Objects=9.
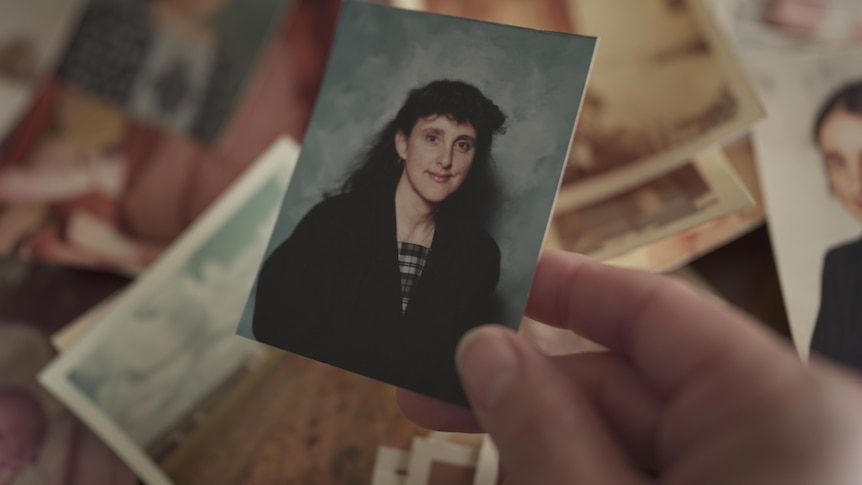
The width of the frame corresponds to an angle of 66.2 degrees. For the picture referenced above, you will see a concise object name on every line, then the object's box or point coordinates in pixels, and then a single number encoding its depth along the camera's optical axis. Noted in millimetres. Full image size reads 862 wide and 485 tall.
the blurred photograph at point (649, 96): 218
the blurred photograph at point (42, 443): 202
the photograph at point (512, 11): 239
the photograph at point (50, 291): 229
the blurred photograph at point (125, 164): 241
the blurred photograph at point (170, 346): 208
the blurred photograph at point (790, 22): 242
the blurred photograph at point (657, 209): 202
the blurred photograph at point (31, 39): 276
